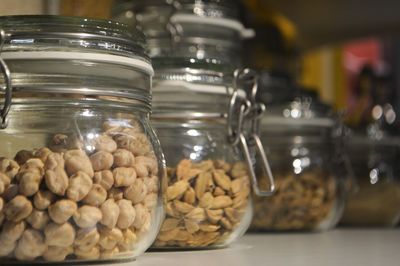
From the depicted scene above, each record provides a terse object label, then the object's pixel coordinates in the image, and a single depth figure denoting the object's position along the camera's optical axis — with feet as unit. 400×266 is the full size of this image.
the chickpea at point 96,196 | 1.64
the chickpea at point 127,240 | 1.73
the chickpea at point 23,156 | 1.67
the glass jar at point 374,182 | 3.23
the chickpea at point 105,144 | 1.71
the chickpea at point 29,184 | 1.61
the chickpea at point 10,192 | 1.62
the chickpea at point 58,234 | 1.60
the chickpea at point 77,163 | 1.64
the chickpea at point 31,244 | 1.60
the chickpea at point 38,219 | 1.59
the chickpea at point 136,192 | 1.72
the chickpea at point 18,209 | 1.60
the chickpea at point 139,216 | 1.75
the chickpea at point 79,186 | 1.62
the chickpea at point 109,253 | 1.70
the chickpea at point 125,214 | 1.69
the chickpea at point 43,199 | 1.60
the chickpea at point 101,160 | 1.68
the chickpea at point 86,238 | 1.63
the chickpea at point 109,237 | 1.67
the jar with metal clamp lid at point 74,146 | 1.61
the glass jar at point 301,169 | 2.72
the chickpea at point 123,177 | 1.70
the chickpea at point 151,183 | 1.79
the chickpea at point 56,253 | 1.61
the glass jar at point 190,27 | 2.55
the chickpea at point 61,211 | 1.60
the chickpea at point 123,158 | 1.72
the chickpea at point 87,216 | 1.62
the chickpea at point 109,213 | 1.66
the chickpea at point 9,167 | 1.64
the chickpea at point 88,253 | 1.65
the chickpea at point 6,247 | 1.61
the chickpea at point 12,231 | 1.60
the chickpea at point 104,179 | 1.67
